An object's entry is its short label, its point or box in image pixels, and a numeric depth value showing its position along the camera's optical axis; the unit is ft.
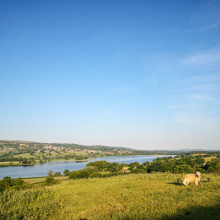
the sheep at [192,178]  43.79
